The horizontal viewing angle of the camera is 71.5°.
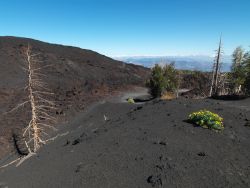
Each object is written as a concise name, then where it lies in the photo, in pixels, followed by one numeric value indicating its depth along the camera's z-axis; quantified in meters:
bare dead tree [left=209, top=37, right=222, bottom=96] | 22.80
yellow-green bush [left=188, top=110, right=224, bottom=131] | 8.21
